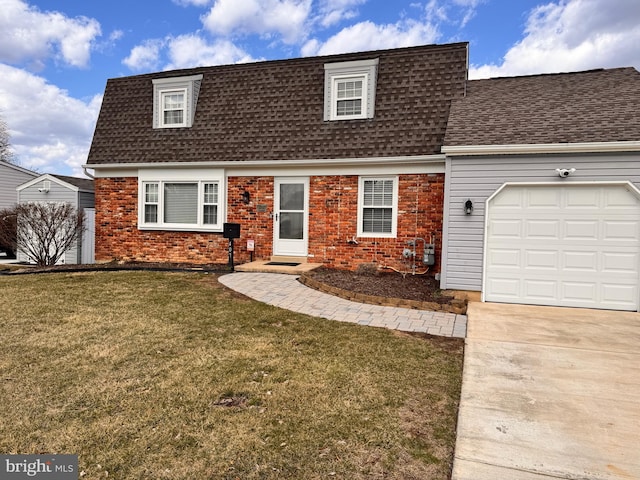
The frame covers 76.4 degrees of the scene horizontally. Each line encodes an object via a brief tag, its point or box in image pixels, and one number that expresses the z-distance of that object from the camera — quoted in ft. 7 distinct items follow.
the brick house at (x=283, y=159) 33.04
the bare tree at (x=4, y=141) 123.65
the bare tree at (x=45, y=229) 39.70
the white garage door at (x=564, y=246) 23.26
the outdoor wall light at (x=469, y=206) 25.50
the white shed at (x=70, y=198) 45.91
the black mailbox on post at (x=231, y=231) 34.14
